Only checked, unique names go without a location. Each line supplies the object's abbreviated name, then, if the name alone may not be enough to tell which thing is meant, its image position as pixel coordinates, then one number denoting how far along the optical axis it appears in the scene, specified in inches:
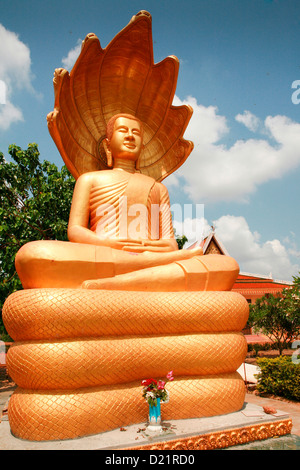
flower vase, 149.0
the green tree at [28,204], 378.0
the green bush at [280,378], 303.7
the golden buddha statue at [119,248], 172.2
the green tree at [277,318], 508.7
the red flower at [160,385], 150.2
